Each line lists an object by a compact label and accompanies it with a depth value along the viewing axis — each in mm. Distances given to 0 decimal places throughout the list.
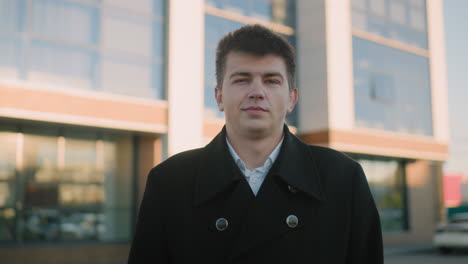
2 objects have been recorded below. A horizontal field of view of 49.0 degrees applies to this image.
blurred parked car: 17375
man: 2020
